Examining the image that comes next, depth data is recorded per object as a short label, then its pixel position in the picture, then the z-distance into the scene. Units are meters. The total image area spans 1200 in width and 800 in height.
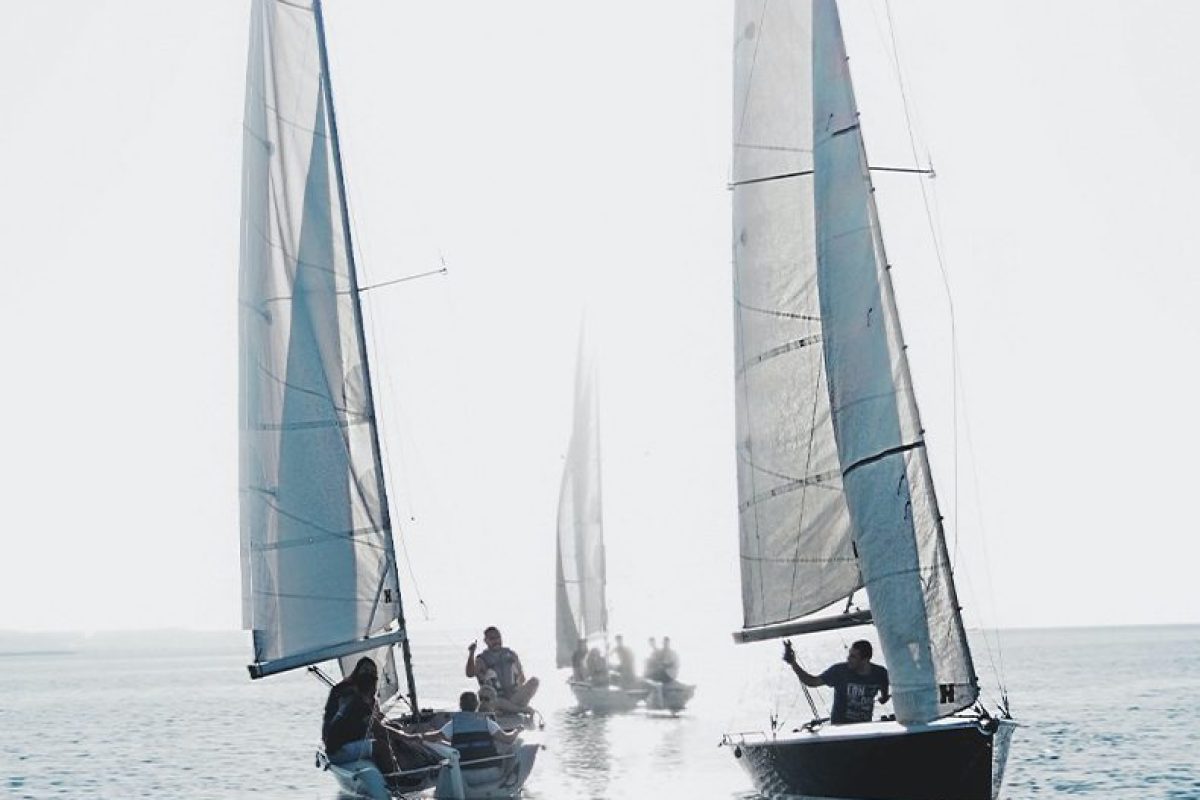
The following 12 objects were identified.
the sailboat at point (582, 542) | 51.53
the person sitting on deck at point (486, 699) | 27.41
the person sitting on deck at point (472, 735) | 24.03
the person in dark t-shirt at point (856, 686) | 23.31
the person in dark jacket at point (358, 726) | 23.61
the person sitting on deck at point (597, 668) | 48.91
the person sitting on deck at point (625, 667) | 49.62
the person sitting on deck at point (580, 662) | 49.95
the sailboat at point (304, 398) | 26.16
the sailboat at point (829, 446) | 21.44
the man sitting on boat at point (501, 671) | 29.33
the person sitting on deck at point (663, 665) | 49.03
